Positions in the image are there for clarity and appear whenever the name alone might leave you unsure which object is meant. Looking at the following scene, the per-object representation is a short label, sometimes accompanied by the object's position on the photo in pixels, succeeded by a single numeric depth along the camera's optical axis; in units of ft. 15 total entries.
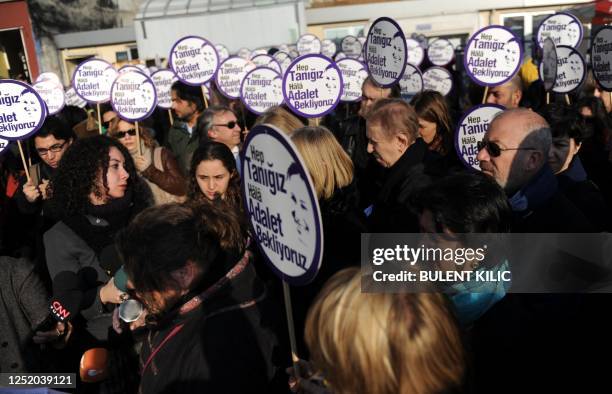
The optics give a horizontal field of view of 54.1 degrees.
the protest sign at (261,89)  22.98
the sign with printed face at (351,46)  46.98
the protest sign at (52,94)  24.64
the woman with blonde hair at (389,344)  4.58
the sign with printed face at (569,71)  21.35
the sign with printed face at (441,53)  39.91
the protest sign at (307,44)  46.06
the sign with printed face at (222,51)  42.29
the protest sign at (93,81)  24.88
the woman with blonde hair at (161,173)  13.55
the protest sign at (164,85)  29.45
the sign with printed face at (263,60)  30.99
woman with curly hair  9.31
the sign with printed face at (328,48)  47.13
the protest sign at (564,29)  27.12
